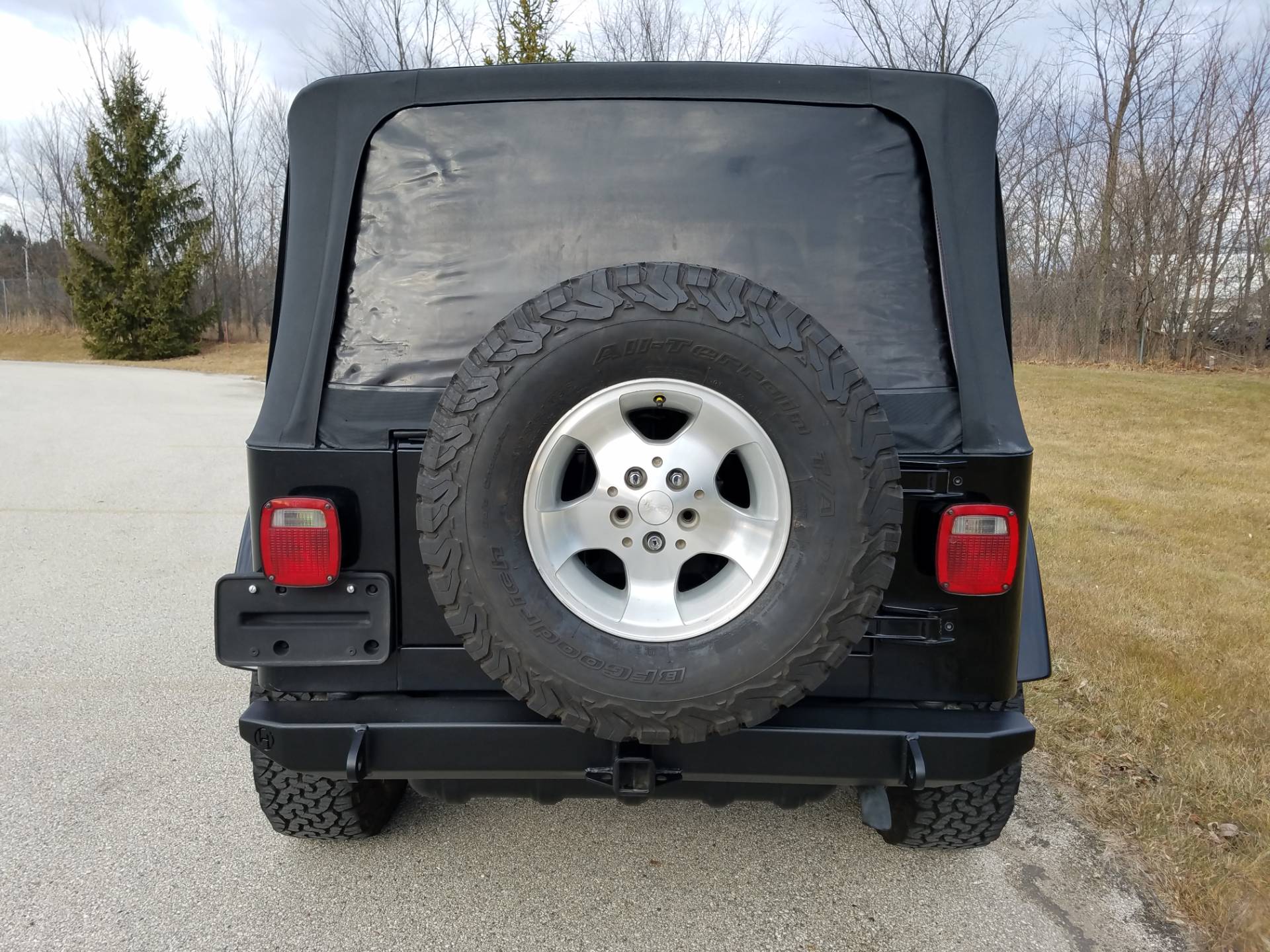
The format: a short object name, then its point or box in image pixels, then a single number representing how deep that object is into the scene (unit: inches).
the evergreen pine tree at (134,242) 1298.0
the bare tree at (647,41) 828.0
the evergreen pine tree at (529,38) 605.3
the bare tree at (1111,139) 1002.7
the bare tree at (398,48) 807.1
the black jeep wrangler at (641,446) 72.1
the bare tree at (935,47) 823.1
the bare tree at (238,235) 1611.7
